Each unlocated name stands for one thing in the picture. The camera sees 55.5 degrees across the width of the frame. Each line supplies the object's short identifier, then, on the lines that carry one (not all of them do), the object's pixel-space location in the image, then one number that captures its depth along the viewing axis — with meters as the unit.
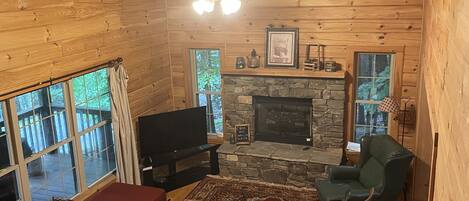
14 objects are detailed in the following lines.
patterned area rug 6.25
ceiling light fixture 4.70
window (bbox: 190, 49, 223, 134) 7.42
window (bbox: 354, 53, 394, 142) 6.48
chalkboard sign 7.07
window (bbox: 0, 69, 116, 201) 4.64
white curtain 5.92
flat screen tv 6.51
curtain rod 4.51
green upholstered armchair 5.27
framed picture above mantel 6.71
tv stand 6.51
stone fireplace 6.55
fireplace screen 6.80
